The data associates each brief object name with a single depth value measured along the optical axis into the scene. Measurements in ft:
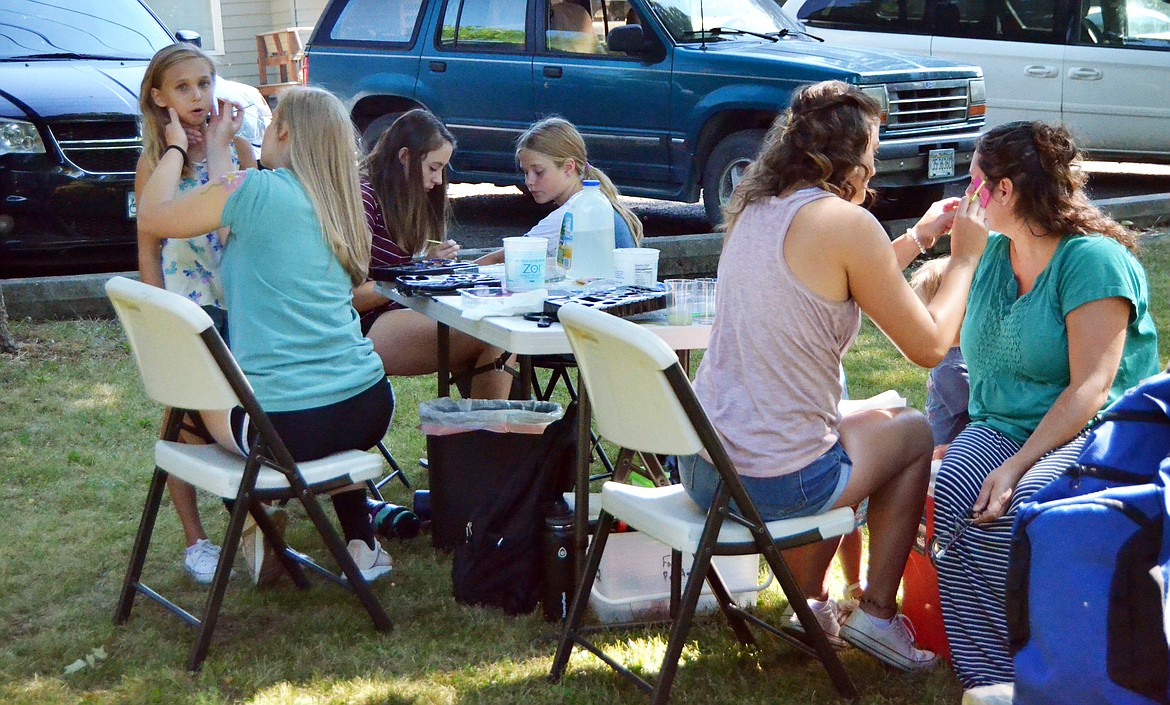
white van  31.14
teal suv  24.89
